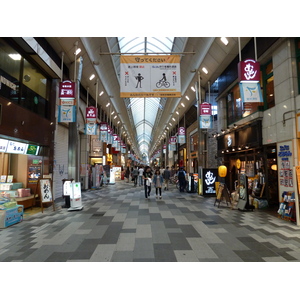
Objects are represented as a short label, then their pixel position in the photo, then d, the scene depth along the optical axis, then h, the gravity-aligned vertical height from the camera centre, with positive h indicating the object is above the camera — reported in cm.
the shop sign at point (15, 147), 754 +74
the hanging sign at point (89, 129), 1328 +234
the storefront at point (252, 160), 888 +19
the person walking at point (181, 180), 1430 -110
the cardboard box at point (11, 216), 613 -151
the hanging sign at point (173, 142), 2436 +262
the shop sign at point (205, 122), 1267 +256
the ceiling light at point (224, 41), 953 +569
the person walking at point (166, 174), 1466 -71
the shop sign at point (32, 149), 884 +75
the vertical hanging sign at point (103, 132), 1736 +281
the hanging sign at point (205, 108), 1283 +342
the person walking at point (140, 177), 1953 -115
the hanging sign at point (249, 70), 718 +323
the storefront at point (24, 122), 730 +176
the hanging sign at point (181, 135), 2002 +283
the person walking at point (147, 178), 1126 -72
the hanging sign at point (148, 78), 803 +336
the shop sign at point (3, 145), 709 +76
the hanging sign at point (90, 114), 1330 +330
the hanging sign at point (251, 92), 706 +242
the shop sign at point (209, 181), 1228 -101
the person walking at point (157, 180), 1129 -83
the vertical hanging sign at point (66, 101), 916 +286
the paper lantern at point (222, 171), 1016 -36
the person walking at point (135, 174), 1853 -86
